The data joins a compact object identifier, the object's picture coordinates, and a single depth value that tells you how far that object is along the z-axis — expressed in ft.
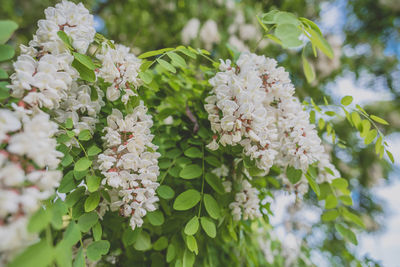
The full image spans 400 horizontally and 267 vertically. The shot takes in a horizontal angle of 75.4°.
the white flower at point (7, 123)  1.05
